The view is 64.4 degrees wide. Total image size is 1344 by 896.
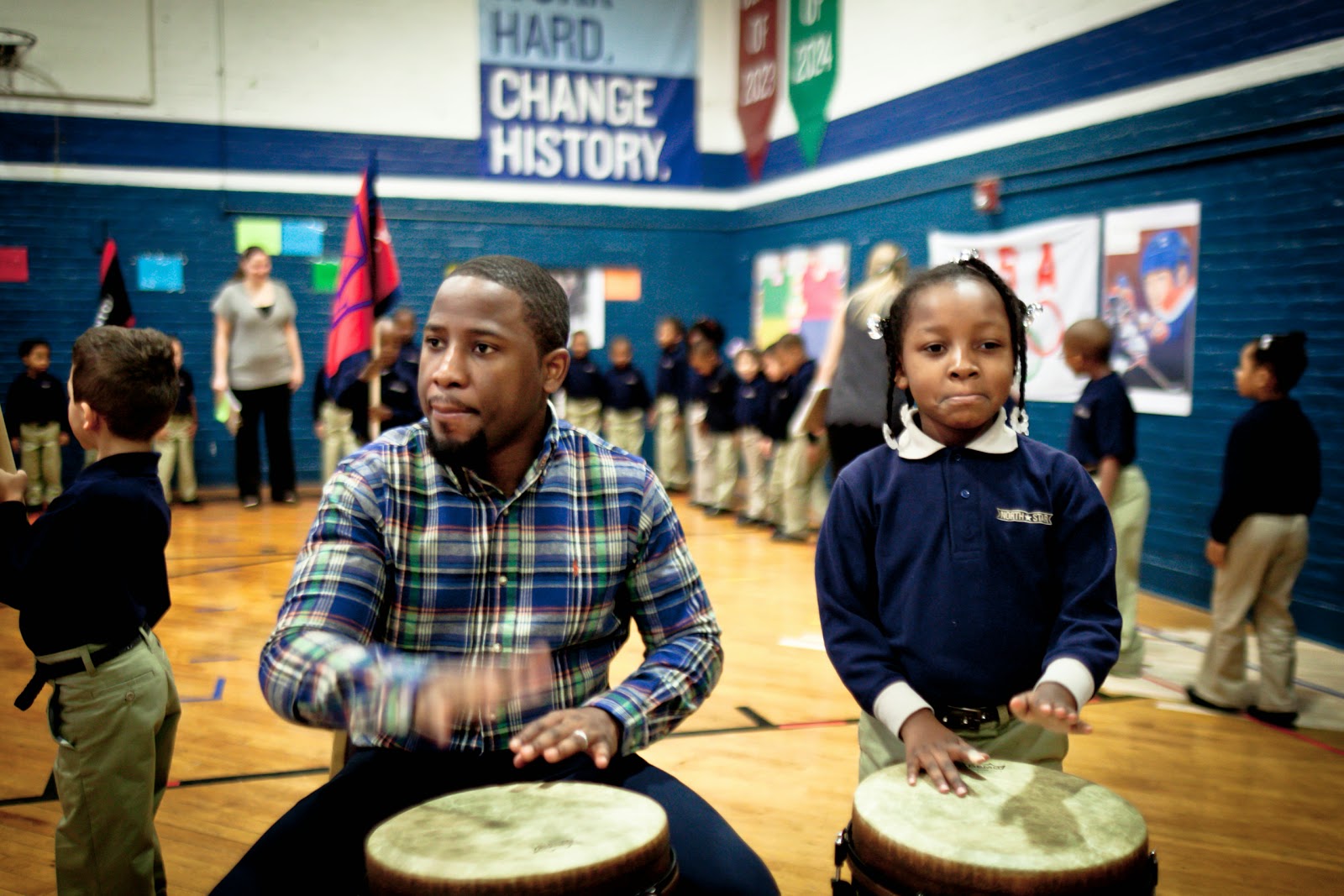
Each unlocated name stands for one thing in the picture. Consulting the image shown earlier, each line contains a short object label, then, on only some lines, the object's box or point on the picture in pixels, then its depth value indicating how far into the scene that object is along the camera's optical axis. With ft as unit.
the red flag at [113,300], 16.63
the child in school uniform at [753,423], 27.43
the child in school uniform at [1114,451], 13.87
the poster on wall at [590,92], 35.86
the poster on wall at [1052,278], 21.44
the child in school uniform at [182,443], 28.81
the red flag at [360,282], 13.20
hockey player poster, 19.11
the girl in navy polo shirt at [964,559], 5.64
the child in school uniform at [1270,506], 12.40
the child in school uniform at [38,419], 28.22
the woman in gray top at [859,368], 14.73
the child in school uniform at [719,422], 29.25
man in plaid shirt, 4.82
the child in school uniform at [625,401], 33.60
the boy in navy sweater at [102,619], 6.73
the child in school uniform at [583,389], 33.24
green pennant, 30.99
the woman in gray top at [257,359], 27.50
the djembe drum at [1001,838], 4.15
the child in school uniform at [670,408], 33.01
